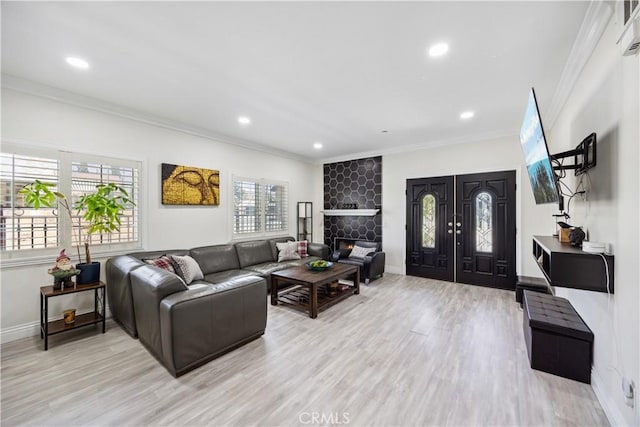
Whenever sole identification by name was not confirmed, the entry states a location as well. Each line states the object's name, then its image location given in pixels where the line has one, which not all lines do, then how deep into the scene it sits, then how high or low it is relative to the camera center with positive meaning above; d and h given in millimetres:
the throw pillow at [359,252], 5230 -782
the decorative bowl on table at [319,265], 3770 -762
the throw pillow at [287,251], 4938 -720
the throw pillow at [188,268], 3426 -729
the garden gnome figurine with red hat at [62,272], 2588 -580
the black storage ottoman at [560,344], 2000 -1050
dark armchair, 4738 -879
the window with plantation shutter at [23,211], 2572 +37
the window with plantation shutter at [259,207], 4844 +146
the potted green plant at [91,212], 2750 +24
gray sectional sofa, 2055 -876
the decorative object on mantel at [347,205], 6055 +187
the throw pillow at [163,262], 3219 -605
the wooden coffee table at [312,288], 3275 -1089
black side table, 2484 -1112
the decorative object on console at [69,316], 2697 -1064
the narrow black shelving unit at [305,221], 6168 -181
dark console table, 1681 -379
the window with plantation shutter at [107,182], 3006 +365
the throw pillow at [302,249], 5195 -711
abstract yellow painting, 3801 +445
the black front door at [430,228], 4867 -286
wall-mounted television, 1861 +445
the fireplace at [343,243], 5763 -688
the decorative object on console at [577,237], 2002 -189
